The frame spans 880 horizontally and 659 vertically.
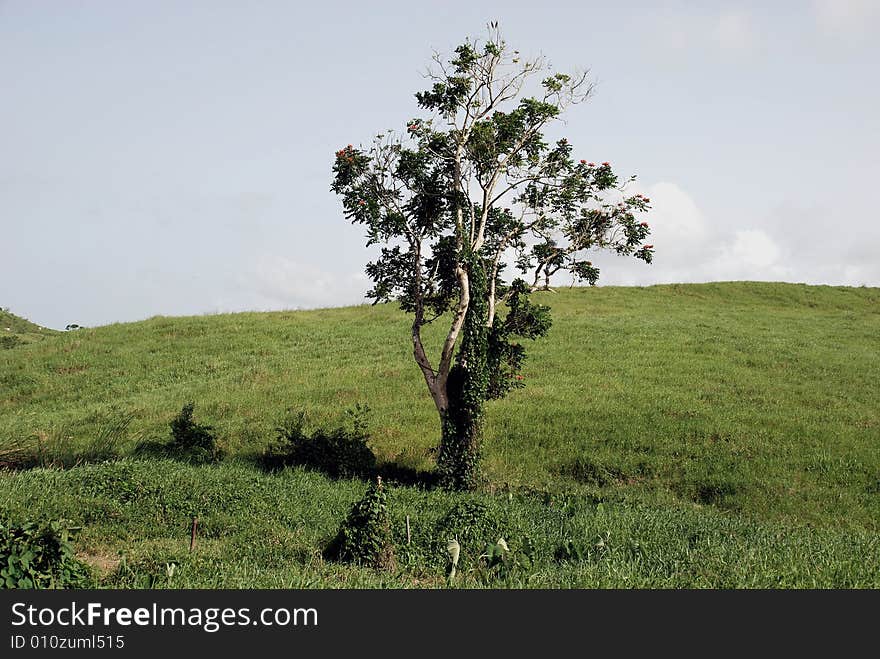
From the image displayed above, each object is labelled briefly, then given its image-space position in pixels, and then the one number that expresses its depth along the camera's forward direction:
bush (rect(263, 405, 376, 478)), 19.86
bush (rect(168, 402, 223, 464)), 20.11
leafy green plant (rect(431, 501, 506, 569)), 10.93
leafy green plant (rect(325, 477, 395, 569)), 10.60
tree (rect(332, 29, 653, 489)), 18.53
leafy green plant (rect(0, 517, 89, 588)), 8.71
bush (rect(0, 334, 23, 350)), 51.19
